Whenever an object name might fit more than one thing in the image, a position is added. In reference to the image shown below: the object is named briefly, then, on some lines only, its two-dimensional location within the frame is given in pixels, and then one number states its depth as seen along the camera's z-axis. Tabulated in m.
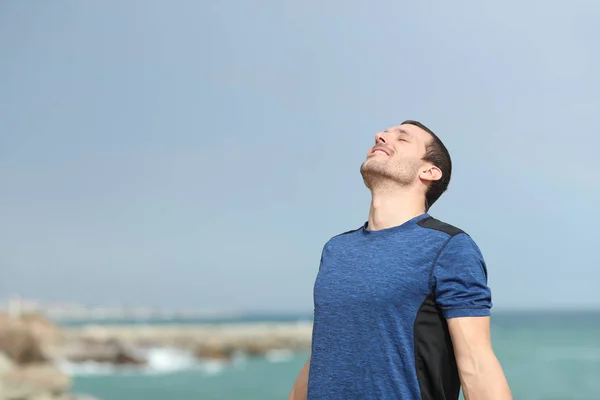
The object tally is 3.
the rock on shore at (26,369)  11.99
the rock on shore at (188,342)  30.62
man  2.06
